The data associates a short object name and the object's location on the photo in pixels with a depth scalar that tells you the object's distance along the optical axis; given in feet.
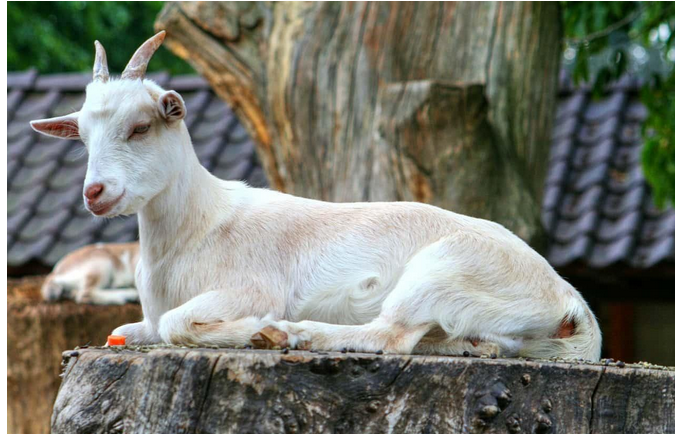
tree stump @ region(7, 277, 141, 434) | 40.60
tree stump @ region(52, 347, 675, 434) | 17.15
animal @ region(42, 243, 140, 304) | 43.88
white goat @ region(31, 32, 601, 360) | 19.84
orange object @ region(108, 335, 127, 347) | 21.54
